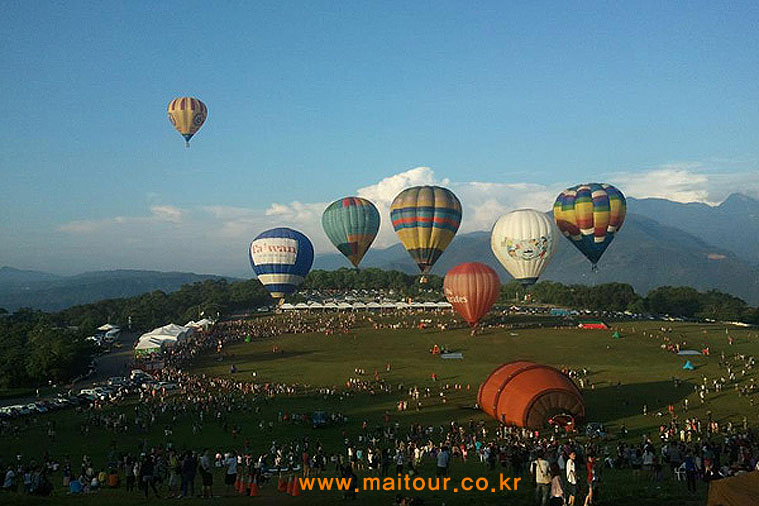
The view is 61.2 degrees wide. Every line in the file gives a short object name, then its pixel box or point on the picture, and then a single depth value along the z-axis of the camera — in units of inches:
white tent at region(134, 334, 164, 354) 2539.4
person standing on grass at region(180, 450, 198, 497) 674.8
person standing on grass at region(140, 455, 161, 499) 700.7
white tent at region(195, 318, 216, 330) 3351.4
